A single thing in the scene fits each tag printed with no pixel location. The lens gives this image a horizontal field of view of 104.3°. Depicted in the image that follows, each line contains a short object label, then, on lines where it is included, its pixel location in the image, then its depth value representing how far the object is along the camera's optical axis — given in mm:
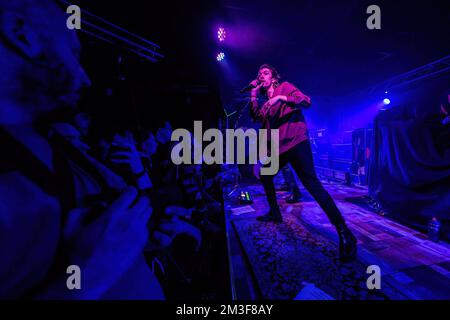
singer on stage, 1620
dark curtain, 2330
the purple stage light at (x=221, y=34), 2544
